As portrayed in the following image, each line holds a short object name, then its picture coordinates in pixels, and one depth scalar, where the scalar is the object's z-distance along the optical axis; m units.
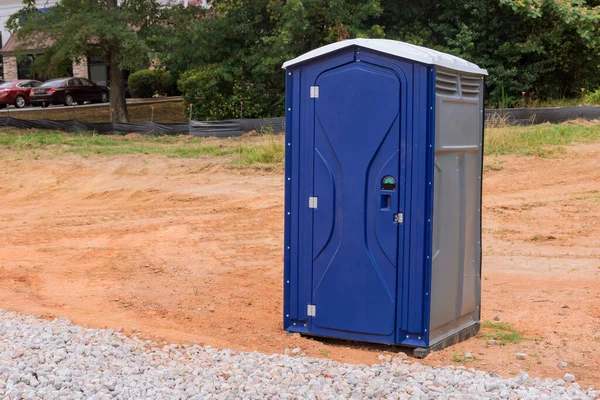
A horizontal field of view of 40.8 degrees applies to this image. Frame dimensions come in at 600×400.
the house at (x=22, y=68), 47.03
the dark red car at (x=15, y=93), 38.22
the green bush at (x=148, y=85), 41.88
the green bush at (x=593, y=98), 26.00
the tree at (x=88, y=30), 25.38
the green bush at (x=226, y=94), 27.56
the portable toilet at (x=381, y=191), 6.18
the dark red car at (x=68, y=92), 37.88
